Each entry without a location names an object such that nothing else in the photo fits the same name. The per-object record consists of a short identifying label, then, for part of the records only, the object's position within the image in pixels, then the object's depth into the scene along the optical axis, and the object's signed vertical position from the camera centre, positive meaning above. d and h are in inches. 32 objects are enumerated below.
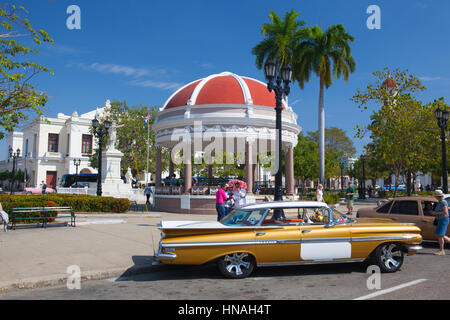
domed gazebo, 967.0 +157.2
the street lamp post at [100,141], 882.0 +99.1
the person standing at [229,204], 546.9 -30.3
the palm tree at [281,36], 1194.0 +465.2
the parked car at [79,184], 1868.1 -11.3
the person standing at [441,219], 384.2 -34.9
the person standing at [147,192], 1068.5 -27.2
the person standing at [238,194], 540.4 -16.4
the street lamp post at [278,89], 511.5 +134.0
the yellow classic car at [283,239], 285.6 -43.3
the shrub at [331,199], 1106.3 -44.8
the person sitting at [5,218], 505.2 -48.8
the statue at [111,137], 1295.8 +154.4
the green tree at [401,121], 1187.3 +200.7
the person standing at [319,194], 745.4 -20.6
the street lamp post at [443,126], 747.4 +117.7
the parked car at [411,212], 428.1 -33.4
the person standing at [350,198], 873.5 -34.2
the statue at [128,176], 2049.2 +30.7
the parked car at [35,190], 1939.2 -43.8
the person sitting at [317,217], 308.5 -27.6
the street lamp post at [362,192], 1753.8 -37.7
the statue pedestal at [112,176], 1251.8 +20.4
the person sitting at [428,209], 433.4 -28.4
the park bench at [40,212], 565.0 -46.2
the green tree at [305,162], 2188.7 +121.9
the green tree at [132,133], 2090.3 +271.5
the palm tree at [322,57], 1149.7 +387.3
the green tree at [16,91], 425.1 +114.6
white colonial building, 2687.0 +240.6
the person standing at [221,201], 544.1 -26.0
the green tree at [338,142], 3132.4 +346.7
